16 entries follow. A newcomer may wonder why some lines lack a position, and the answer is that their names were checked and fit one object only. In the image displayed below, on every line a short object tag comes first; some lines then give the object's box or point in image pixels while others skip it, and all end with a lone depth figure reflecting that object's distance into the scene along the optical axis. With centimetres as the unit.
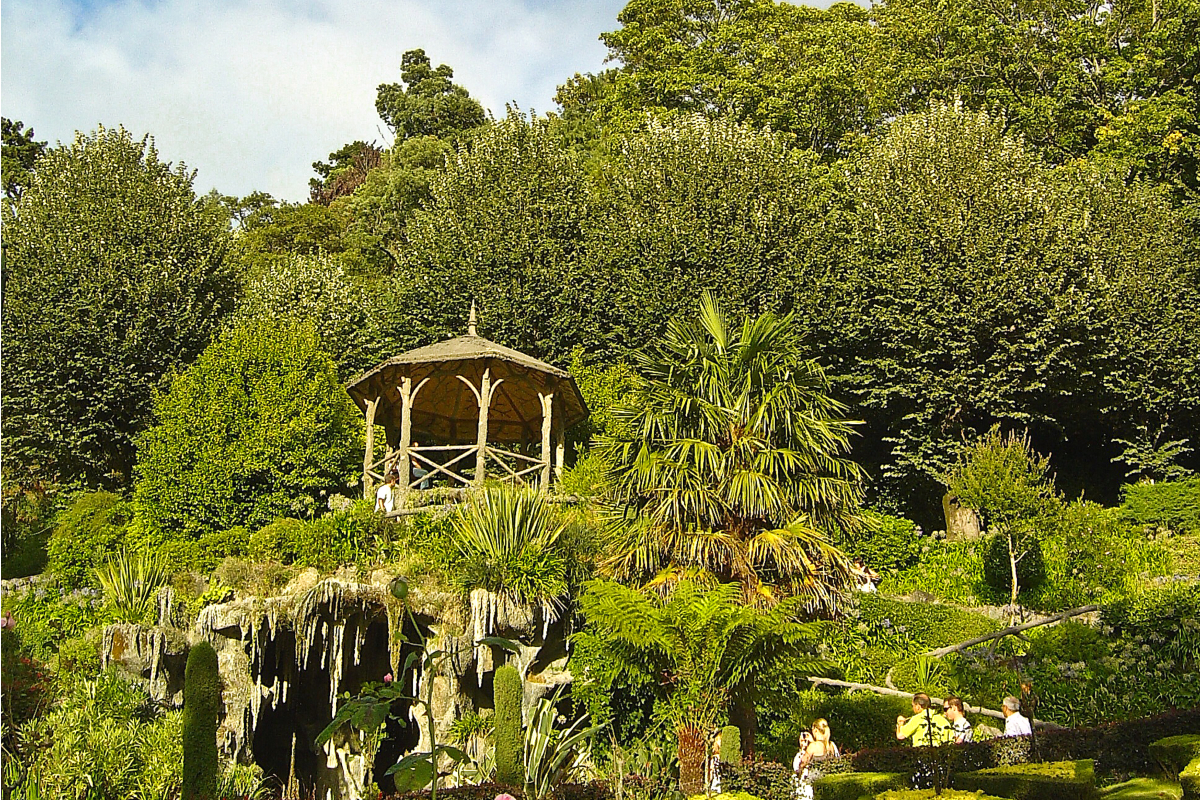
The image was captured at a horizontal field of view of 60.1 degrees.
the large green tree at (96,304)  2173
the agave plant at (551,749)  1147
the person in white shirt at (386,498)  1596
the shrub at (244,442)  1930
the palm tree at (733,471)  1244
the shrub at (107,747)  1138
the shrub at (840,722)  1300
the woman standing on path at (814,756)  939
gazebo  1706
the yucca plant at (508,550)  1366
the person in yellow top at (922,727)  952
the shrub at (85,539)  1884
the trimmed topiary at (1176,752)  817
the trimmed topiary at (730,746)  998
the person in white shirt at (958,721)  959
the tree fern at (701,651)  1020
